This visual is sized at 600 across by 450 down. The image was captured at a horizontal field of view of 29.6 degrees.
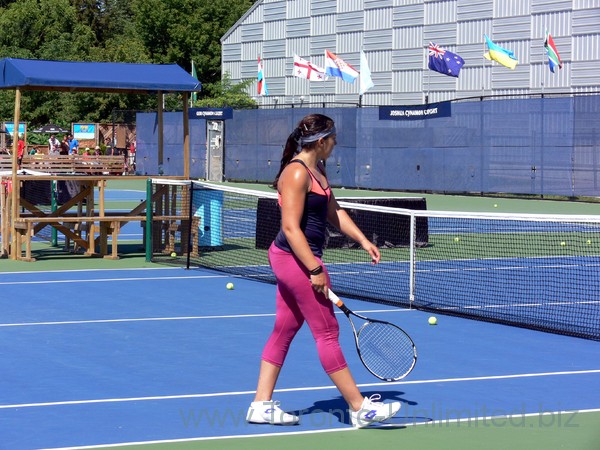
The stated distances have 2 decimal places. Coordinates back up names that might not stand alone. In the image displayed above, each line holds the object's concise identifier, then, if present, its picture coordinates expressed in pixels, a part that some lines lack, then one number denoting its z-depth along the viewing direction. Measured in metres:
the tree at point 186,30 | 67.12
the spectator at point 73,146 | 36.94
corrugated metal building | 38.81
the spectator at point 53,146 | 33.78
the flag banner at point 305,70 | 39.91
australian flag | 36.44
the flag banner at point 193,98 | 49.20
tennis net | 11.60
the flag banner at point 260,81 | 44.94
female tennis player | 6.33
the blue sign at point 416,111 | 33.47
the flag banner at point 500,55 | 35.47
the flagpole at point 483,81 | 40.94
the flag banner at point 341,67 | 39.19
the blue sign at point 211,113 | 40.84
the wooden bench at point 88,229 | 15.70
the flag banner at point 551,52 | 35.24
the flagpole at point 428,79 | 43.21
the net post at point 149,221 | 15.90
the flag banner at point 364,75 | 39.19
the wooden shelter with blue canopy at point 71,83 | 15.55
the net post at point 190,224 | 15.06
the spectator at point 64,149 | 31.00
